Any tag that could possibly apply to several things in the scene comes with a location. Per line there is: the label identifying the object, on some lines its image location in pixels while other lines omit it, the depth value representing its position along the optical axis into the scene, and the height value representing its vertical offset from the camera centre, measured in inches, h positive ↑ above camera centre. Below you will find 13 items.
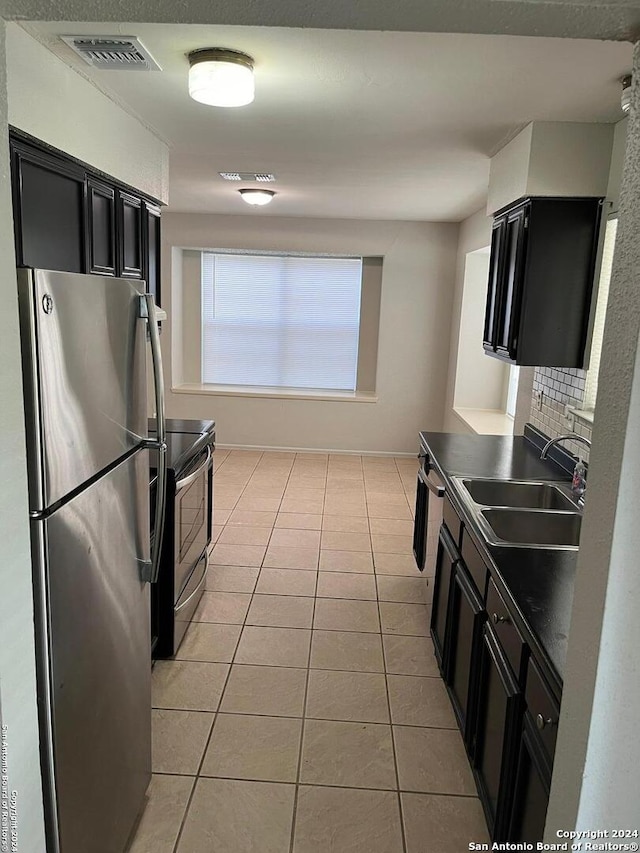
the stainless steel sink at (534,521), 96.0 -30.6
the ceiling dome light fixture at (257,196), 187.6 +33.4
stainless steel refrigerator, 50.0 -21.7
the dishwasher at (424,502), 121.2 -39.1
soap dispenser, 104.0 -25.9
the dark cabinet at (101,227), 107.4 +13.3
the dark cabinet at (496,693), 58.1 -42.2
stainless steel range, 108.5 -42.9
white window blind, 264.5 -4.3
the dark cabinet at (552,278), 113.3 +7.8
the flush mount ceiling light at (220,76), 85.0 +31.3
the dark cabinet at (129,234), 121.7 +13.9
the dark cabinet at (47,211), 84.4 +13.0
